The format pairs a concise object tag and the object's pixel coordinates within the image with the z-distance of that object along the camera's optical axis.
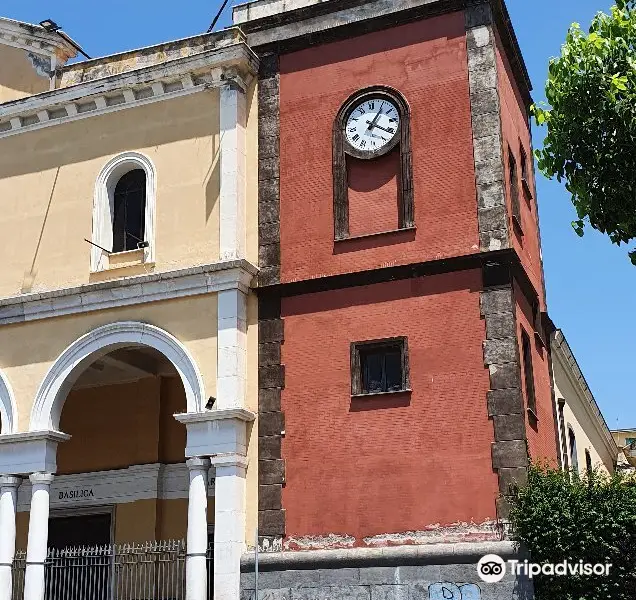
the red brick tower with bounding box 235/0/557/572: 15.22
